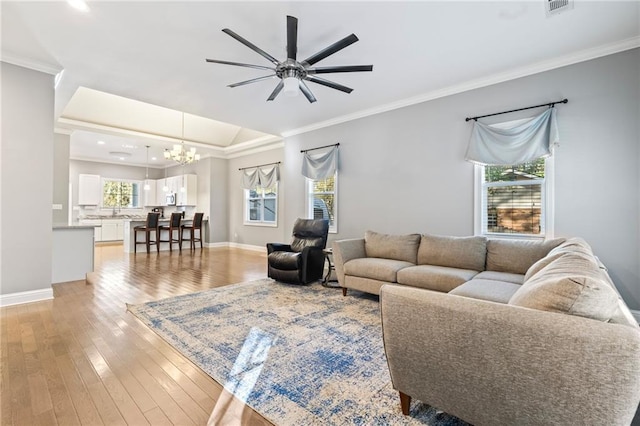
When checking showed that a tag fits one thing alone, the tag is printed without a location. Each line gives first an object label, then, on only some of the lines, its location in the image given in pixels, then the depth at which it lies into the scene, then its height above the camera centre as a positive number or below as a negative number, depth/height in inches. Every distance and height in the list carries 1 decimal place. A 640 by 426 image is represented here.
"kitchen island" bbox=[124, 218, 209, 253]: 295.4 -26.1
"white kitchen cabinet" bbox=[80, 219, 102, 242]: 365.5 -16.4
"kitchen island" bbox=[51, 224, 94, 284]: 171.6 -25.8
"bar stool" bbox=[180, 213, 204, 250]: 319.9 -17.8
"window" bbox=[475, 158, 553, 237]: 136.9 +7.2
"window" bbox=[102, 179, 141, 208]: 400.8 +23.8
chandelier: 260.7 +50.9
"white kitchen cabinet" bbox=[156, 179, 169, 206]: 408.2 +25.3
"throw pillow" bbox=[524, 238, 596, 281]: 76.9 -10.2
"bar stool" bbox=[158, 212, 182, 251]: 308.5 -17.8
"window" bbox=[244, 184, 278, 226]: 303.1 +6.2
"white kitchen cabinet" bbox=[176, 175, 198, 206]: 366.6 +26.0
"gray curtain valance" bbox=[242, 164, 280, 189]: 289.0 +35.8
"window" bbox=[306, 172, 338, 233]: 220.1 +9.9
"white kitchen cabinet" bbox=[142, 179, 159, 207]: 423.2 +21.0
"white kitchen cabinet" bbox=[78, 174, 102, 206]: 370.3 +25.4
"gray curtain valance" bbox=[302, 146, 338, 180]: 214.8 +36.4
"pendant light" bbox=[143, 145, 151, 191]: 377.5 +42.8
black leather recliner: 166.4 -24.9
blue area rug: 65.1 -43.0
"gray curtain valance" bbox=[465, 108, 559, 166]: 130.4 +34.5
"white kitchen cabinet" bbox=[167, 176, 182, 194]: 381.1 +36.5
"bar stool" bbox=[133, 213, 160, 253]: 291.4 -18.3
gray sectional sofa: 40.6 -21.4
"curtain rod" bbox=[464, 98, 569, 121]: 129.3 +50.0
